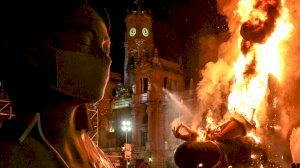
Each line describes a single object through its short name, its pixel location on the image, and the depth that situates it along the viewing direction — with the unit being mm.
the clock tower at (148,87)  47969
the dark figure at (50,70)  2283
